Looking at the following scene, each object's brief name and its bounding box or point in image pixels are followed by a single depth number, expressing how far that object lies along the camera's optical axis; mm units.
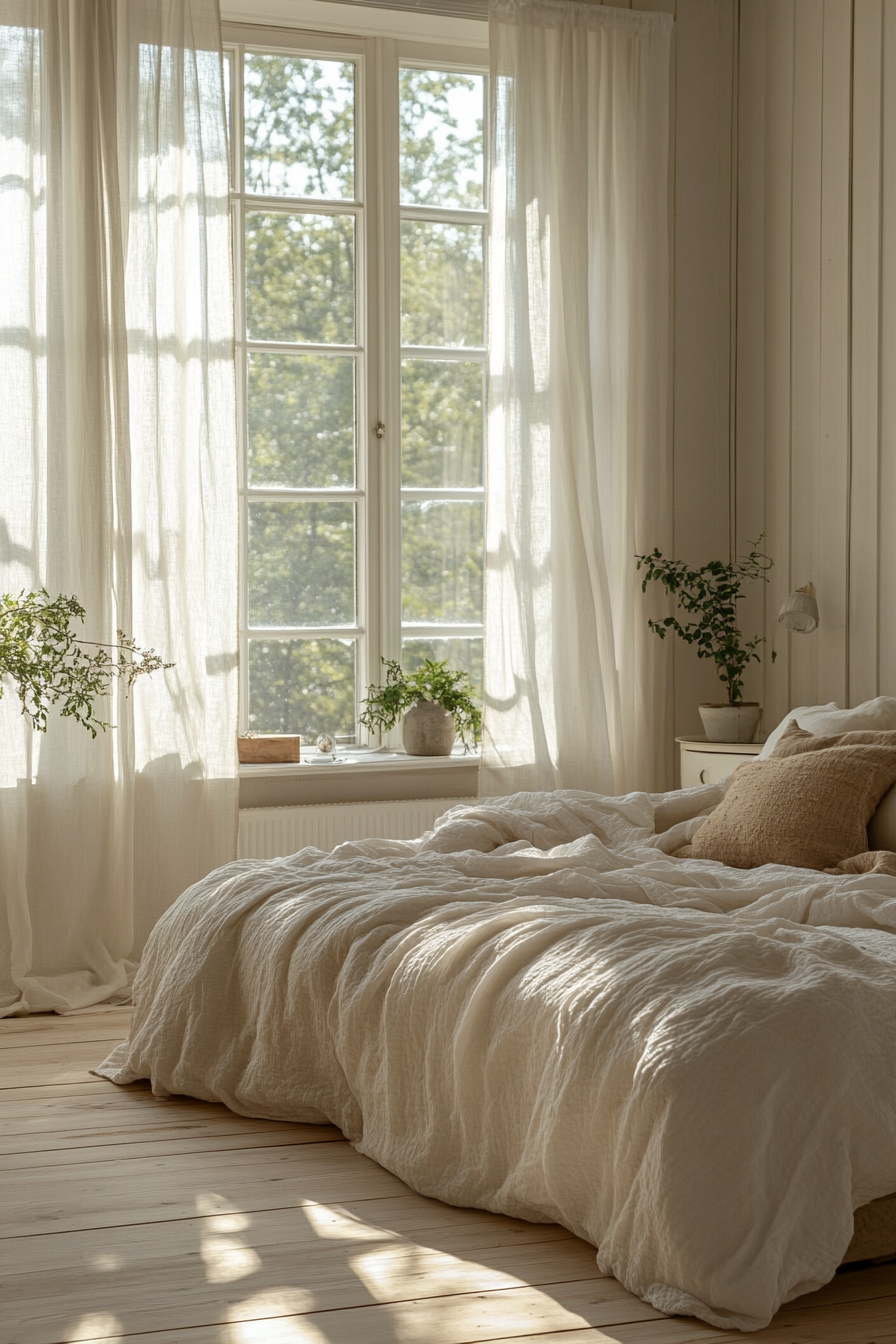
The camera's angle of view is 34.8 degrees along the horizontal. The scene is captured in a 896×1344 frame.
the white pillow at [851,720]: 3564
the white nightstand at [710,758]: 4375
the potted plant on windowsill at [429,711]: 4762
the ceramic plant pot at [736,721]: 4578
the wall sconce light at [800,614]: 4363
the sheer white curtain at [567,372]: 4645
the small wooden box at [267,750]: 4586
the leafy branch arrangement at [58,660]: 3527
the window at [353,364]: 4738
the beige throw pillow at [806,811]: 3117
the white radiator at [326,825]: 4500
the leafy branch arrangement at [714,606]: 4707
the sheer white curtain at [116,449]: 4098
